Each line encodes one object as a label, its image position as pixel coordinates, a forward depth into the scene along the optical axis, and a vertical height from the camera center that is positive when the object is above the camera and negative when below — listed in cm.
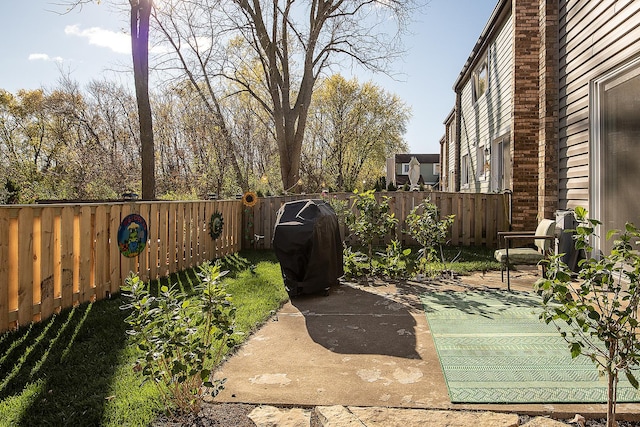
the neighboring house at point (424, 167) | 4425 +464
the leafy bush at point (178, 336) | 212 -65
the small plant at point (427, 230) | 627 -30
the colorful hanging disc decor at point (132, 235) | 529 -33
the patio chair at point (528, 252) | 539 -56
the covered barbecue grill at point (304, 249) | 498 -47
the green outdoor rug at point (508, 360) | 243 -104
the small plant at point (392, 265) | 605 -82
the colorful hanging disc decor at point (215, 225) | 780 -29
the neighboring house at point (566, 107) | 490 +157
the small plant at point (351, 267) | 617 -84
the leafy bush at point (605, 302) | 177 -40
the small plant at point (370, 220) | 630 -16
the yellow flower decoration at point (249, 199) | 952 +23
